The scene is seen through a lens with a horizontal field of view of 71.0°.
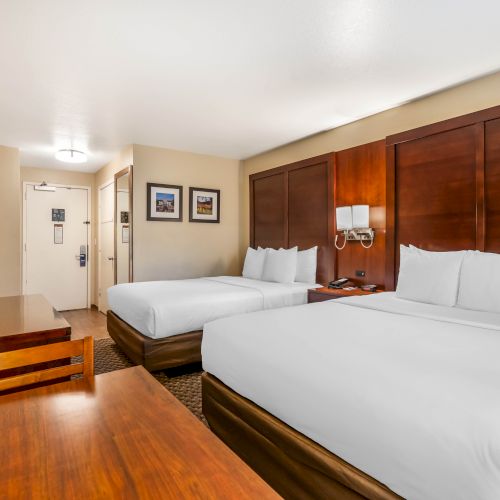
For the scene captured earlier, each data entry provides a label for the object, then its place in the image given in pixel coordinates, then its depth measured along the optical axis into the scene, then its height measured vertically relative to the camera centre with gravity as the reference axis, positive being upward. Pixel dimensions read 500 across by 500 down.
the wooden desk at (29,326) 1.90 -0.49
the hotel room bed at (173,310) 2.96 -0.64
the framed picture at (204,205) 5.20 +0.56
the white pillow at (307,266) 4.28 -0.30
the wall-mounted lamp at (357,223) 3.66 +0.20
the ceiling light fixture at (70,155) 4.72 +1.20
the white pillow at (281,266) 4.22 -0.31
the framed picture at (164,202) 4.80 +0.56
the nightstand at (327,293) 3.48 -0.52
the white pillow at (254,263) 4.65 -0.30
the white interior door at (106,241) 5.58 +0.02
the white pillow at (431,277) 2.57 -0.28
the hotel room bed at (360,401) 0.97 -0.55
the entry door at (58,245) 5.97 -0.05
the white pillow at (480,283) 2.35 -0.29
